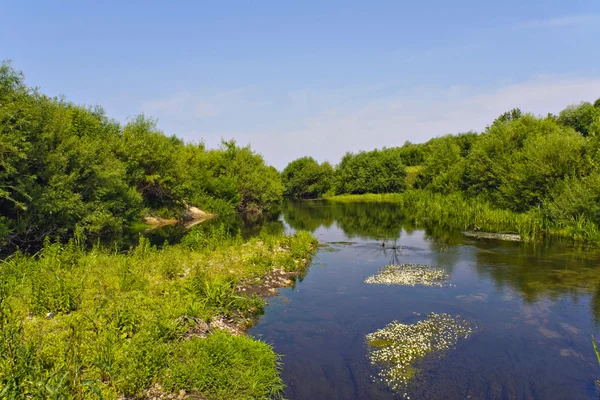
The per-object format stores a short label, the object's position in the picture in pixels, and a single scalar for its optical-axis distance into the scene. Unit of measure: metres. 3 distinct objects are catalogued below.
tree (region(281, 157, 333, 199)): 124.38
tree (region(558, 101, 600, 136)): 95.06
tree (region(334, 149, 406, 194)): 108.25
